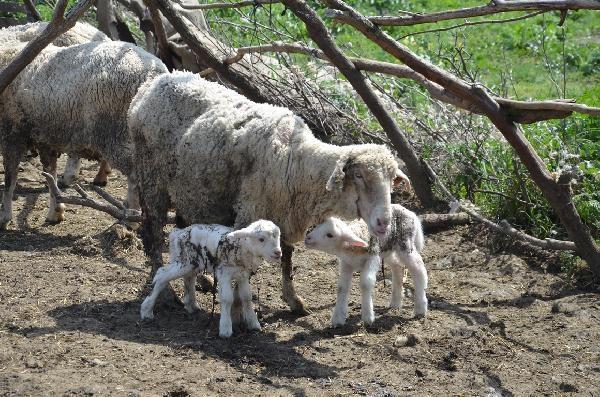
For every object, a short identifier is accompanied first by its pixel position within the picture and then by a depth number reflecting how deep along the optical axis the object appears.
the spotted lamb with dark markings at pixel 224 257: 6.33
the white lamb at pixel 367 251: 6.78
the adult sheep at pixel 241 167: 6.50
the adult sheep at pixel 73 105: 9.25
